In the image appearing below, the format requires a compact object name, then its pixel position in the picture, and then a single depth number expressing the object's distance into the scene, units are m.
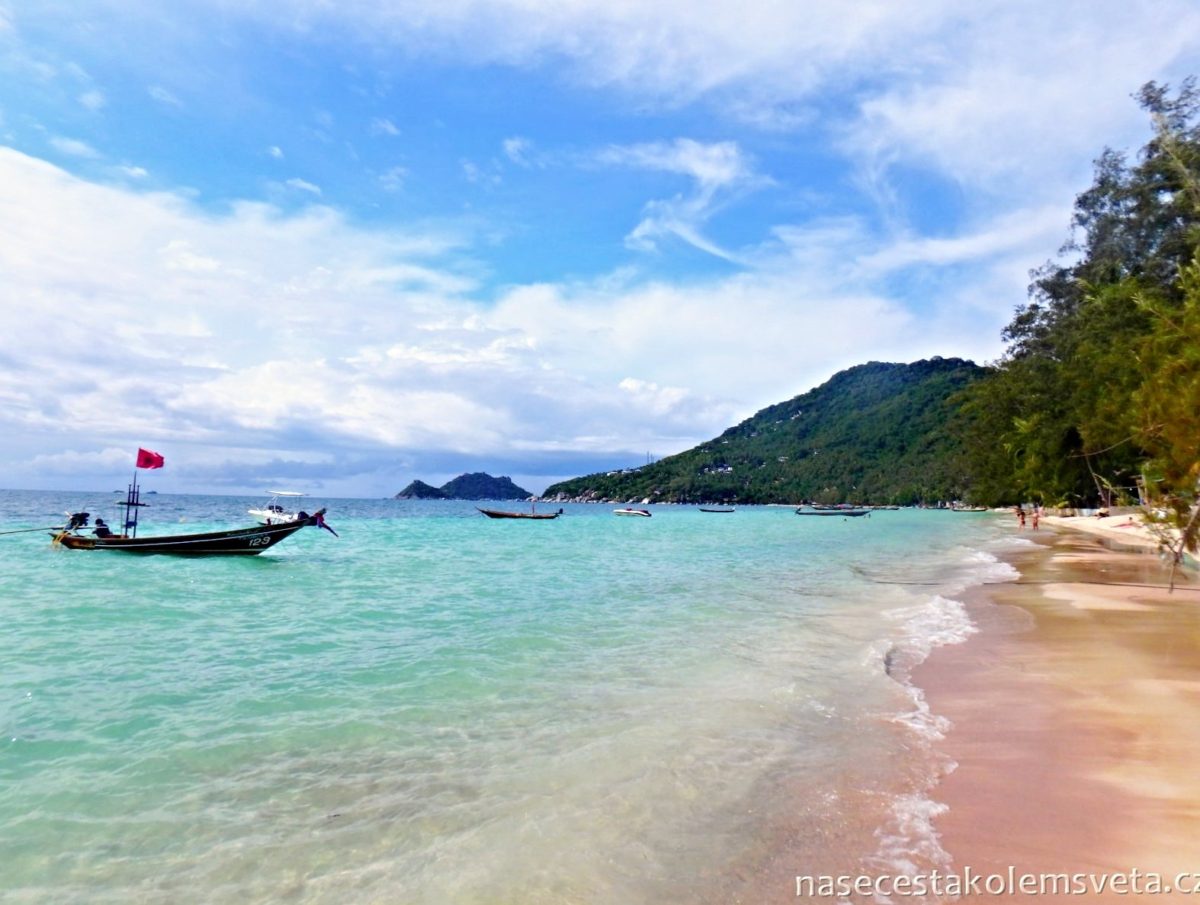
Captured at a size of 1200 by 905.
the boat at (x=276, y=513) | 27.86
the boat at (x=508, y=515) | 71.56
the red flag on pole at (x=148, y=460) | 19.70
